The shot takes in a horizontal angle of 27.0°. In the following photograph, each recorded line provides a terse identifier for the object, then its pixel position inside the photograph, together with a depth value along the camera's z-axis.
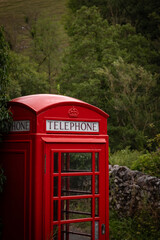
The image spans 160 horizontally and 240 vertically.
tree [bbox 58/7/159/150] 18.12
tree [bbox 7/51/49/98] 25.05
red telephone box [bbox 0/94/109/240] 3.97
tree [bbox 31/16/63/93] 30.62
